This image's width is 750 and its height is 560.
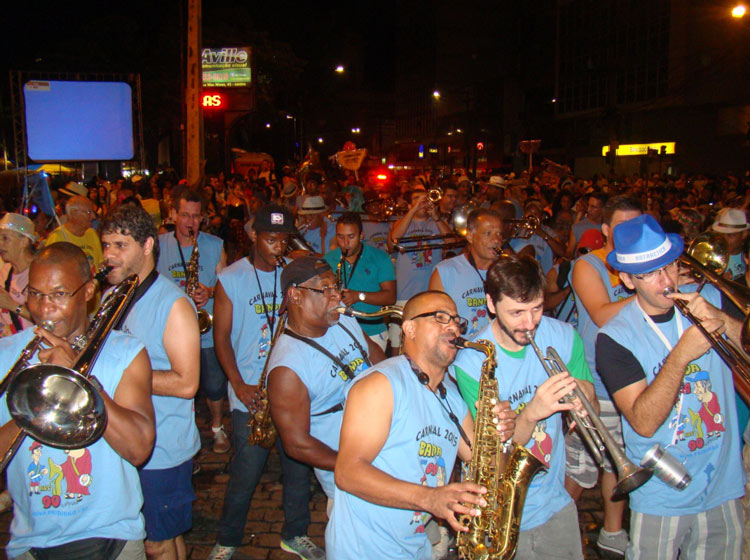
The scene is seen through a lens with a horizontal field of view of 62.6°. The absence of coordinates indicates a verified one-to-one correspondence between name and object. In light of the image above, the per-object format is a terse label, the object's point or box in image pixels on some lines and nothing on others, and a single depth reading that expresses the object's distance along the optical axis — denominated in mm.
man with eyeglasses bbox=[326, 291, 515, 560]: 2582
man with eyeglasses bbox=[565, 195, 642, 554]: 4438
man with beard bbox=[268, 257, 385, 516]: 3461
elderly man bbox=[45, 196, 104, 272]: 6926
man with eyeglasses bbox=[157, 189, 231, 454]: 6172
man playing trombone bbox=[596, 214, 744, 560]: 3211
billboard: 11719
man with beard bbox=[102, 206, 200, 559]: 3656
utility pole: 12164
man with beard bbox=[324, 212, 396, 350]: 6352
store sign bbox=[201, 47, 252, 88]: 29219
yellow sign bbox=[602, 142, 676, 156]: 34438
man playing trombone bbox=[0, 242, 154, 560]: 2678
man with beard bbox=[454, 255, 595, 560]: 3215
